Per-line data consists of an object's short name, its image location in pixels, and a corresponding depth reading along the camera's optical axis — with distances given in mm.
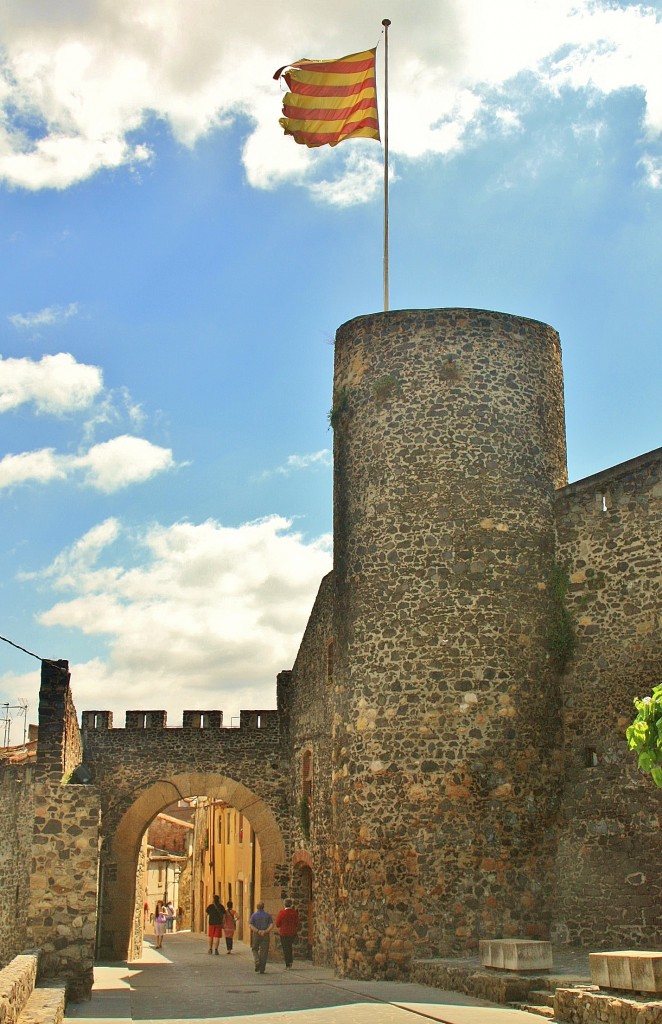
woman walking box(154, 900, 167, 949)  26266
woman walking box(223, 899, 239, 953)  23250
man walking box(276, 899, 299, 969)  17703
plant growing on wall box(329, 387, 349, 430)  15953
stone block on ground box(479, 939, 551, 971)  11172
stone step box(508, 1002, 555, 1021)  9906
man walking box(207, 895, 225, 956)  23562
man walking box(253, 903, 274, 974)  17000
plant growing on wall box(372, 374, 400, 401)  15312
